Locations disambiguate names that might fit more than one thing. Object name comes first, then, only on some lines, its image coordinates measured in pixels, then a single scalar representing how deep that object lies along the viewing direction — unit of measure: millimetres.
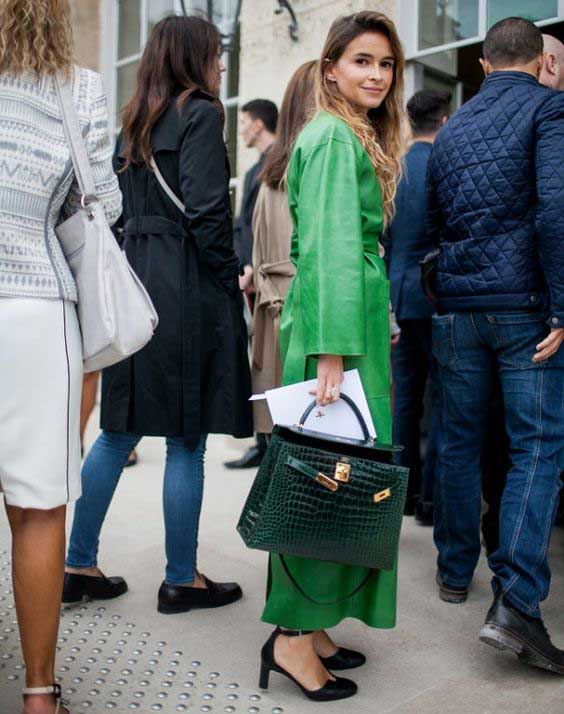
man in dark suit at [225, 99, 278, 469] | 5078
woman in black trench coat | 2885
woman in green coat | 2322
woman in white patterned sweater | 2000
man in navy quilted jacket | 2602
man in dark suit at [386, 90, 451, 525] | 3918
